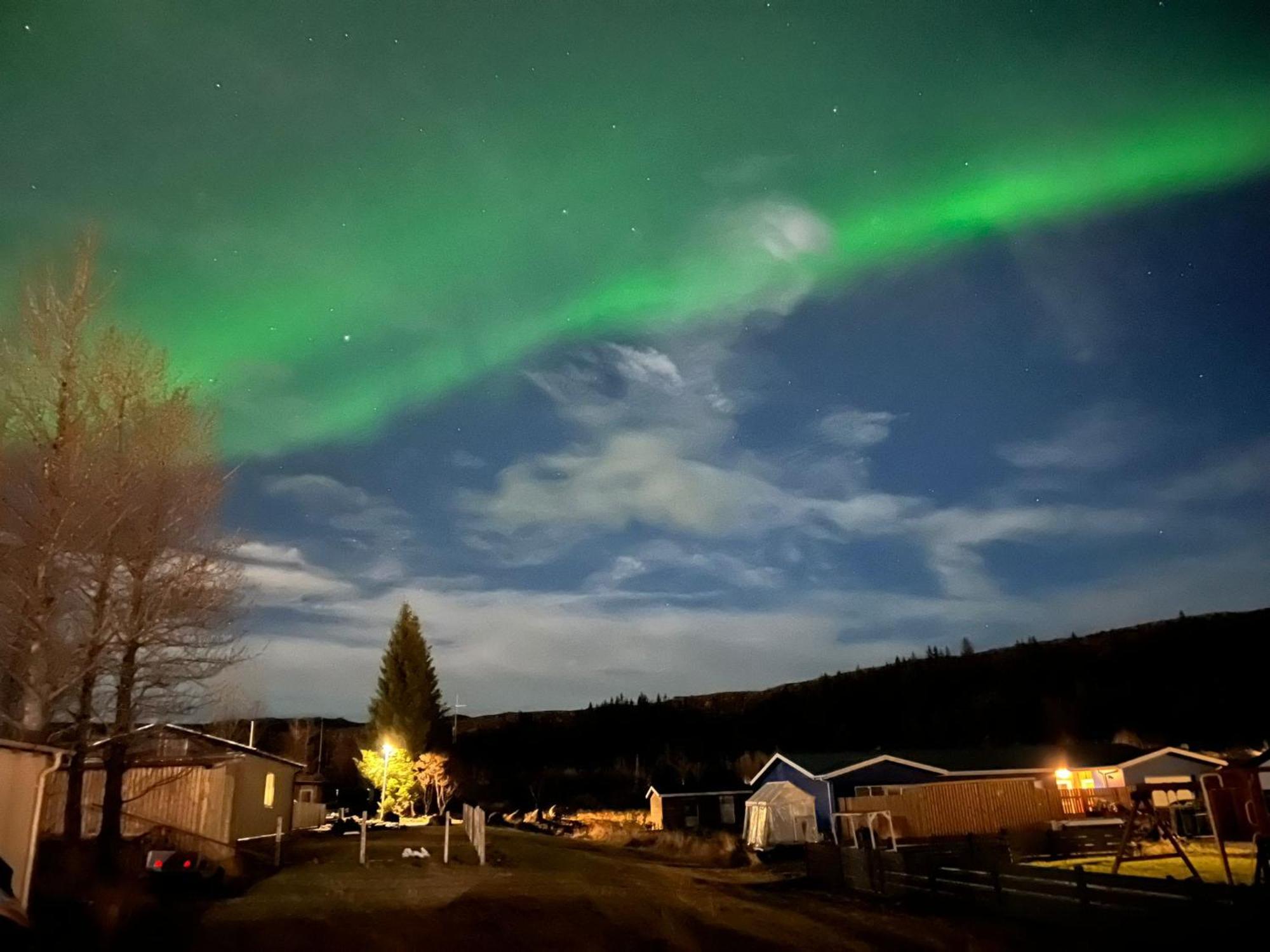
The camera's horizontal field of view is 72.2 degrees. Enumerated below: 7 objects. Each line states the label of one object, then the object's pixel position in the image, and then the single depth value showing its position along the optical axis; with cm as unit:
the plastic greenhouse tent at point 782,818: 4003
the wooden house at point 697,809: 5466
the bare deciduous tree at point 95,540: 1620
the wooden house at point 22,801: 1280
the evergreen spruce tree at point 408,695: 6431
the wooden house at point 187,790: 2647
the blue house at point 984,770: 3906
